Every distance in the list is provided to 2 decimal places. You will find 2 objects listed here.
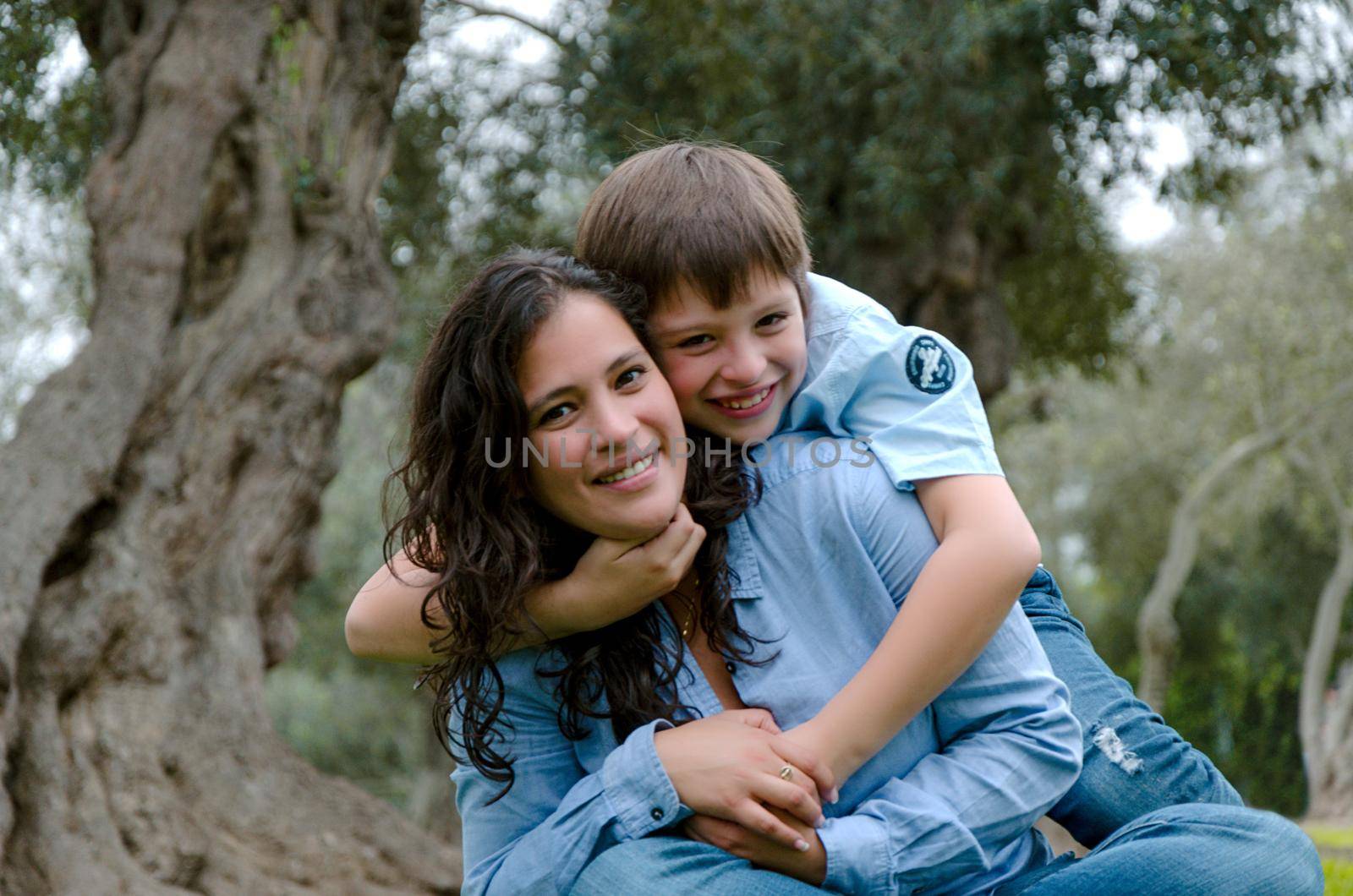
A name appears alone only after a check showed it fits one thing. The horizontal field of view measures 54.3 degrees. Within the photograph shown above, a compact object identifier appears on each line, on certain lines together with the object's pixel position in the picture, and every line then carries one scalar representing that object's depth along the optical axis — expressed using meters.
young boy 2.06
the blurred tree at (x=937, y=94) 7.75
